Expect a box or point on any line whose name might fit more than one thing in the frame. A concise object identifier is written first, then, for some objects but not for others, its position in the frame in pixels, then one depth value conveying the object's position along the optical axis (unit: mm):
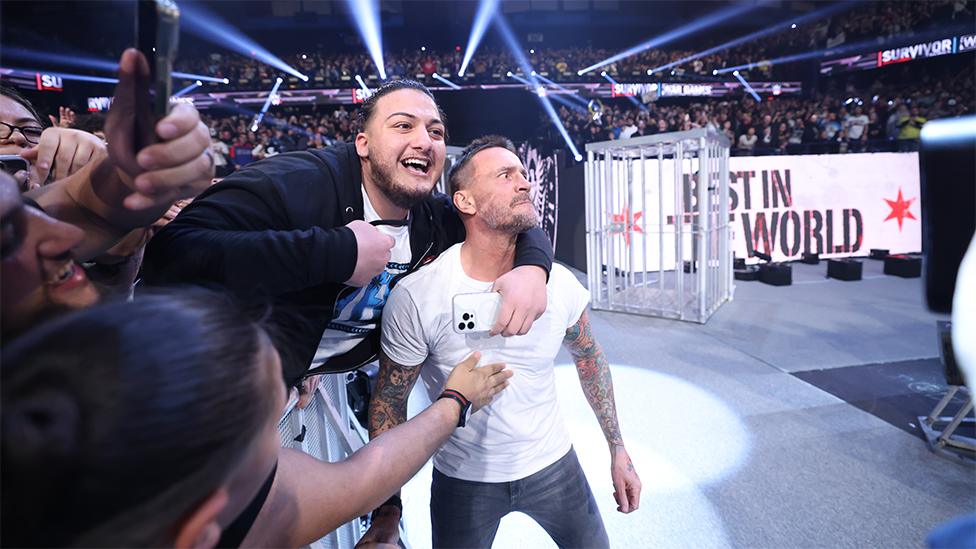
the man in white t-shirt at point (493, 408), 1838
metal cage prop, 6609
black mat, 4062
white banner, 10164
